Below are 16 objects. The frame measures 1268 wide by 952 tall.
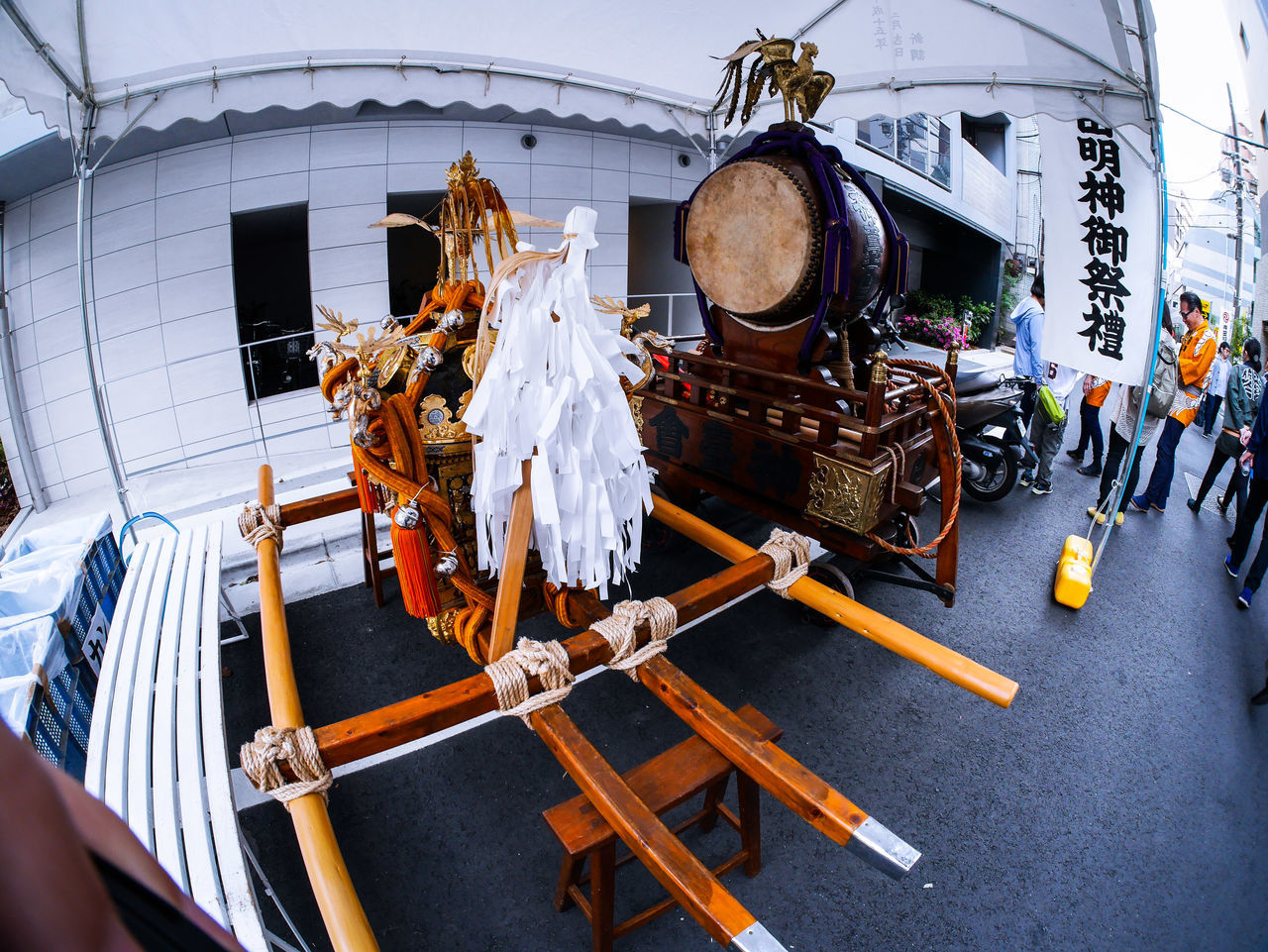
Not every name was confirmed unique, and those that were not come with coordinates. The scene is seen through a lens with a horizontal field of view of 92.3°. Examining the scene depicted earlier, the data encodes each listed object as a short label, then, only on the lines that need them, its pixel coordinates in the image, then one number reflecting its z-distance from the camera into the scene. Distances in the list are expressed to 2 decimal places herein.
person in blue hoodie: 5.94
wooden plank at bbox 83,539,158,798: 1.85
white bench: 1.58
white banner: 3.71
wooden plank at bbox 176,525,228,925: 1.53
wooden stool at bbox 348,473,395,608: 3.37
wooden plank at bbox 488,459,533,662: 2.06
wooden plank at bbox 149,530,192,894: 1.62
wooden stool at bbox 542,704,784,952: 1.83
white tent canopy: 2.97
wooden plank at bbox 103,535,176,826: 1.79
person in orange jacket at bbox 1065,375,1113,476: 5.69
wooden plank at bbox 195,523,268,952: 1.50
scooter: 5.23
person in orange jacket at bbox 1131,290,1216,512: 5.01
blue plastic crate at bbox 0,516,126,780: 2.13
